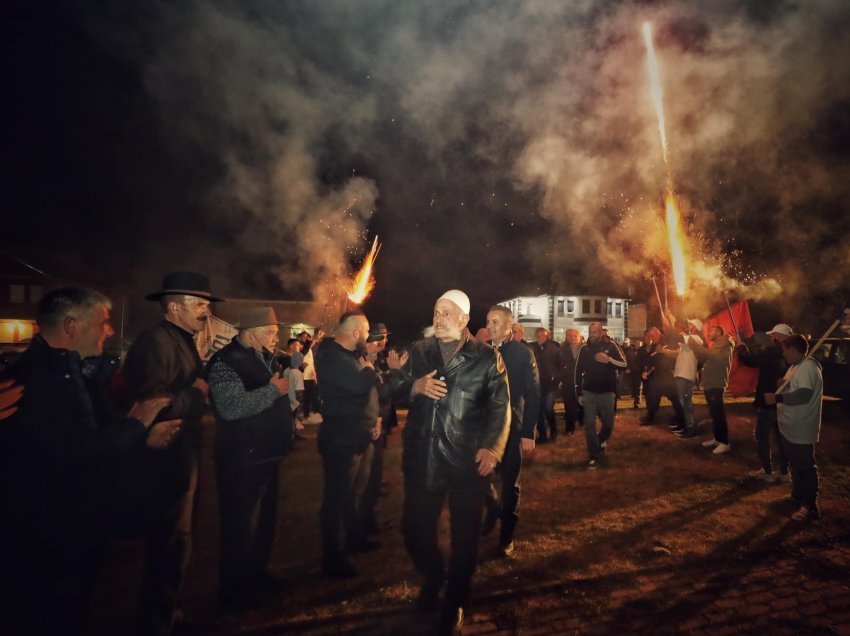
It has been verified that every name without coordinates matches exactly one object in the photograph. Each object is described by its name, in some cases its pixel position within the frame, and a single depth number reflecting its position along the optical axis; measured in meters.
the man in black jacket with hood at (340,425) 4.36
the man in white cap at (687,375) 9.88
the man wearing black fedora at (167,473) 3.07
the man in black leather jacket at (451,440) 3.42
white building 54.59
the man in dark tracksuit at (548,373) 10.02
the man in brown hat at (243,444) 3.77
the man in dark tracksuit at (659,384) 10.87
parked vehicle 12.74
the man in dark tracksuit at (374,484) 5.35
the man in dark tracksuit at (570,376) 10.51
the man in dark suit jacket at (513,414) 4.81
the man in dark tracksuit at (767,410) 7.11
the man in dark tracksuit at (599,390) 7.95
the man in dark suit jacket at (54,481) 2.18
